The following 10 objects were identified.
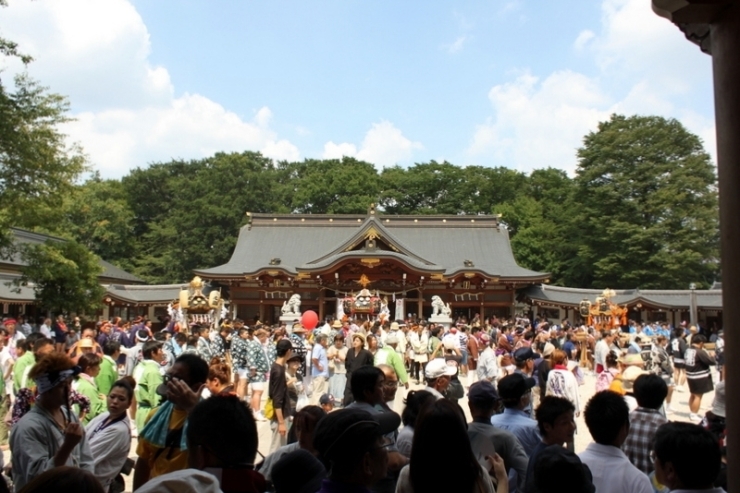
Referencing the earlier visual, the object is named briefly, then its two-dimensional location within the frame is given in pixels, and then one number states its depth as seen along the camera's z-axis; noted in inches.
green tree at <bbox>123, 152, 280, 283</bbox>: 1630.2
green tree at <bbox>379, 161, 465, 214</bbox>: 1795.0
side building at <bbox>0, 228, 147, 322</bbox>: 856.3
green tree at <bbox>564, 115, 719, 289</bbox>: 1211.2
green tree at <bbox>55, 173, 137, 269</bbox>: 1573.6
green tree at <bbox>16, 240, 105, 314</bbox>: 621.9
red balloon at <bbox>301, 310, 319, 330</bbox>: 717.2
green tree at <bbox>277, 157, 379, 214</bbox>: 1759.4
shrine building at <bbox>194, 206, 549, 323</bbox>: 1101.1
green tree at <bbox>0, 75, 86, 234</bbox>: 514.0
